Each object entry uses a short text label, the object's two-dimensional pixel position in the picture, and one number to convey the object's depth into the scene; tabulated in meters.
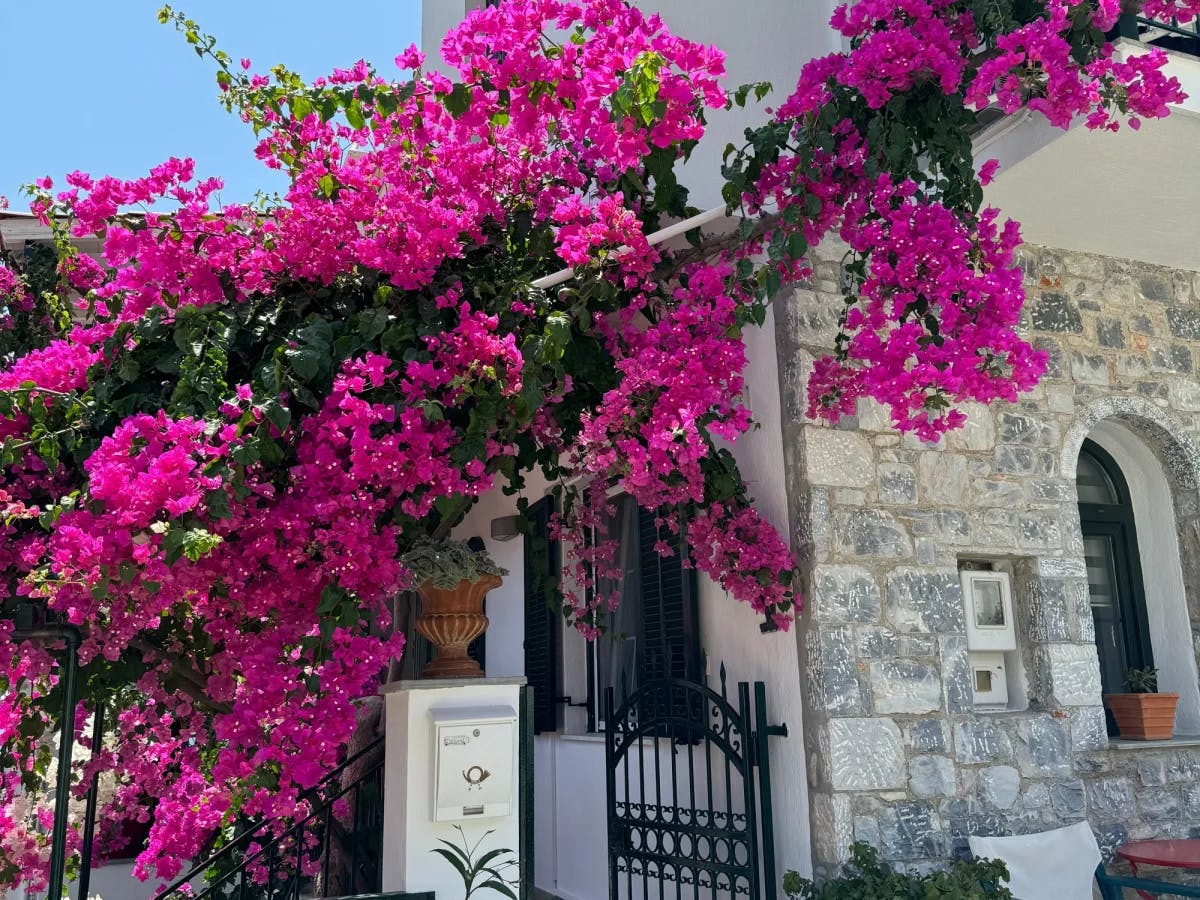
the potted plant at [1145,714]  4.79
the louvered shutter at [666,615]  4.79
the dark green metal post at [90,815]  4.07
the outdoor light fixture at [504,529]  6.57
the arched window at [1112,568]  5.22
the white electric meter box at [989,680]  4.62
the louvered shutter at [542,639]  6.29
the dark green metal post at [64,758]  3.12
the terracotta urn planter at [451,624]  3.96
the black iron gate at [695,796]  4.11
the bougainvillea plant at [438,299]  3.10
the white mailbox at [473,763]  3.58
